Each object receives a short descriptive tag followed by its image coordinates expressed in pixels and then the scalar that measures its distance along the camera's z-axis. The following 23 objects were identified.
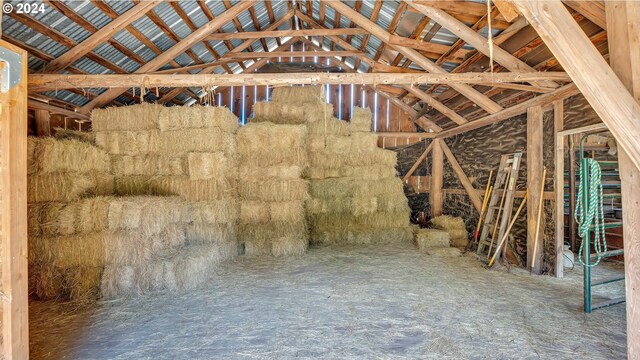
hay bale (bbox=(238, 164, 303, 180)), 7.17
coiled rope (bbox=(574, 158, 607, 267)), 3.85
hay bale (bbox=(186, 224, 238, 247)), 6.23
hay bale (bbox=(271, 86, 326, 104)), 8.42
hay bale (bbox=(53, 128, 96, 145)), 5.89
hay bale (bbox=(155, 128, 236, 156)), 6.34
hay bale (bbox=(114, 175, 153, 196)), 6.26
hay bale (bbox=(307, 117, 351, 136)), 8.28
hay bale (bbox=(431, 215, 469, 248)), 8.16
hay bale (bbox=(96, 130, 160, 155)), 6.24
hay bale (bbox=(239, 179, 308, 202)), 7.14
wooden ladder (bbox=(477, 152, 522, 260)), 6.54
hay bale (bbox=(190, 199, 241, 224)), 6.27
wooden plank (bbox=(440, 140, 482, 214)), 8.03
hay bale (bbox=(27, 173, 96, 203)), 4.77
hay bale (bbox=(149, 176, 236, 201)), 6.32
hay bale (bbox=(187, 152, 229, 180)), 6.25
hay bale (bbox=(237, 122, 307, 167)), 7.08
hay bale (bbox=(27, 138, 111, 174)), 4.79
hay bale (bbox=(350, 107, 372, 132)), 8.63
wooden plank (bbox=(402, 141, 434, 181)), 10.11
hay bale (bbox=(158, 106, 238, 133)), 6.35
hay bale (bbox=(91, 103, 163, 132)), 6.30
